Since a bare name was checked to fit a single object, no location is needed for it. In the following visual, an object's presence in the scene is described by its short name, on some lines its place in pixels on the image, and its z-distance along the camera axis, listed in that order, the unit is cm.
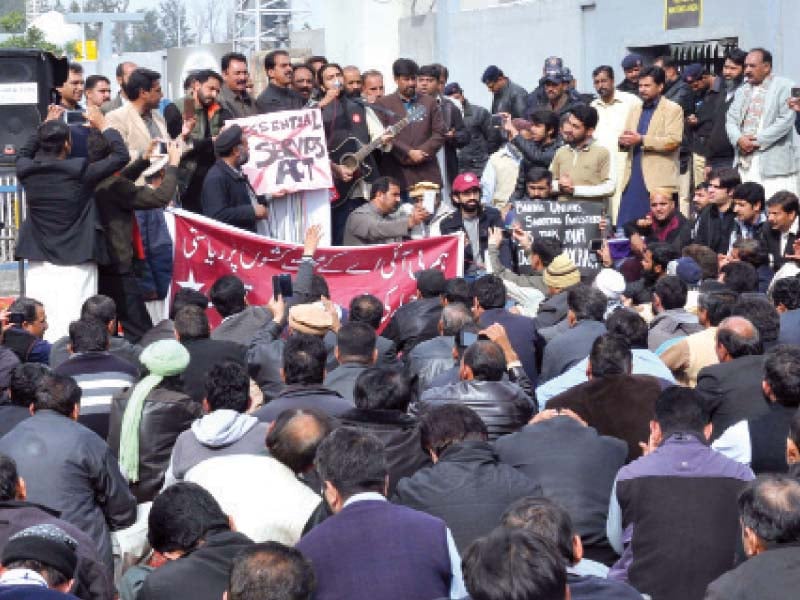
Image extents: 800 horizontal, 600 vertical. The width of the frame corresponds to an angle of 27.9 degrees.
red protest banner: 1262
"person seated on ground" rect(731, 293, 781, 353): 882
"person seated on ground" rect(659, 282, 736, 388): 900
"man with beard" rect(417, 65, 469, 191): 1484
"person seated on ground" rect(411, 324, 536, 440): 773
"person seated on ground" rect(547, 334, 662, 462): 773
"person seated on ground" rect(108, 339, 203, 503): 827
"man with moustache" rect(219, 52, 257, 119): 1382
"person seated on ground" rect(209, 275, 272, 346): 1020
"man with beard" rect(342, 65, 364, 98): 1519
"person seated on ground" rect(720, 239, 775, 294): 1141
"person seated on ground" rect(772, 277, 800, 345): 973
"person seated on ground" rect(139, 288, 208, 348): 1054
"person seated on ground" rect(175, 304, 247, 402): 910
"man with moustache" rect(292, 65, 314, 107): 1462
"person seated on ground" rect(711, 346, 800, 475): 711
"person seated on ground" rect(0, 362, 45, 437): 788
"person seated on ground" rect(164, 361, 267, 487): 736
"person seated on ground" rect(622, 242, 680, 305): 1132
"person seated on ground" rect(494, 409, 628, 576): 689
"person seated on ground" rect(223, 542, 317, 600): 475
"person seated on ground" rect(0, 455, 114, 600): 601
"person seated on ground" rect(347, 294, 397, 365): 989
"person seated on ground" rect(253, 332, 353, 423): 787
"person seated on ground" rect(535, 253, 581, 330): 1080
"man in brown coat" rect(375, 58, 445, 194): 1430
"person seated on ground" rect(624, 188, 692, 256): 1328
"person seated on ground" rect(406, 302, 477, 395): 919
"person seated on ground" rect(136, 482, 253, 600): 552
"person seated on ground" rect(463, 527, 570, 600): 417
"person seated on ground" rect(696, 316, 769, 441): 757
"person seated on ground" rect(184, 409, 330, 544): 664
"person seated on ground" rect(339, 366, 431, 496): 729
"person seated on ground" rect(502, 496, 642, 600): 502
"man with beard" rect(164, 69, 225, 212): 1311
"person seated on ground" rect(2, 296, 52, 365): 985
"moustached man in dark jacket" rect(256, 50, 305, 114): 1406
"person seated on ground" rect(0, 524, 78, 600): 500
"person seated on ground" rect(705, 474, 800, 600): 512
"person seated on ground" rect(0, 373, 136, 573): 720
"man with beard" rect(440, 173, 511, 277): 1346
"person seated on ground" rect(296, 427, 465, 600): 543
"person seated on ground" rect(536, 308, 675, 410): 842
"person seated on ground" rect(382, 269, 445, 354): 1063
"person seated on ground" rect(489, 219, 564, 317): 1163
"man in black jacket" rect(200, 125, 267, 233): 1273
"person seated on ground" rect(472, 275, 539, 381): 997
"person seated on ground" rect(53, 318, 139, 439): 867
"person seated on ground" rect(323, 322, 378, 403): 866
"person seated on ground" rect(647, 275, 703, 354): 966
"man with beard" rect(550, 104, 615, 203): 1419
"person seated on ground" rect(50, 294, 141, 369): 959
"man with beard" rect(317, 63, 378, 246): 1395
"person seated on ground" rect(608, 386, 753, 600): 632
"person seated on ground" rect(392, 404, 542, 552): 637
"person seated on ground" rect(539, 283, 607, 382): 918
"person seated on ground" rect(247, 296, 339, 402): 936
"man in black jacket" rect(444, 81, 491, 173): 1759
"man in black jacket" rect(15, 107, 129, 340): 1145
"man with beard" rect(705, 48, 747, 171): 1541
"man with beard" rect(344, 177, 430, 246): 1309
